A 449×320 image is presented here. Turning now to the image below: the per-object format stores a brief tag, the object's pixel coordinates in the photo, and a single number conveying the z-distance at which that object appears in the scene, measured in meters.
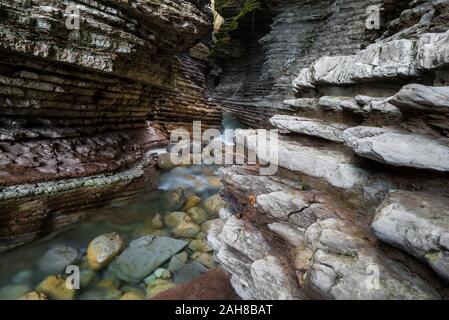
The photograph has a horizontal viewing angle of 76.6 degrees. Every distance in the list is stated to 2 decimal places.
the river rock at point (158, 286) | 3.95
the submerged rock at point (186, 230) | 5.23
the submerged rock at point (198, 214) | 5.73
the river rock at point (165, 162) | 7.64
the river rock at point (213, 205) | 6.02
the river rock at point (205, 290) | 3.46
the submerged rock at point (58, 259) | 4.28
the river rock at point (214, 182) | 7.21
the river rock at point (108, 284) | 4.06
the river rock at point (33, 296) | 3.69
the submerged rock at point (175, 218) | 5.57
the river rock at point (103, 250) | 4.41
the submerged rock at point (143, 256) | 4.29
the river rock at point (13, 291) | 3.75
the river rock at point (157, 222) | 5.51
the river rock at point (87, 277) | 4.08
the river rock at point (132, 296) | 3.87
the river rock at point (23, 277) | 4.02
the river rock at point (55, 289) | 3.83
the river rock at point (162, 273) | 4.27
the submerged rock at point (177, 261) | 4.44
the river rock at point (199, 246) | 4.87
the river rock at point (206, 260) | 4.47
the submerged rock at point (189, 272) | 4.24
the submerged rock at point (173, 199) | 6.22
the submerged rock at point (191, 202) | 6.23
